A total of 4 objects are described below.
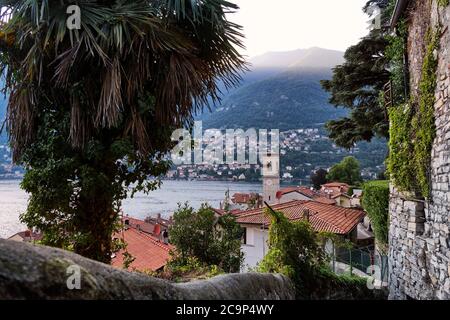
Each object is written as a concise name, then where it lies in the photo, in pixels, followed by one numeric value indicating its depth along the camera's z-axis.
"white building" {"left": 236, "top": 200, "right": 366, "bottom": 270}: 16.25
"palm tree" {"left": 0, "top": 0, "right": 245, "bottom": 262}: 3.94
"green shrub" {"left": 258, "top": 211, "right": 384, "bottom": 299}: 8.57
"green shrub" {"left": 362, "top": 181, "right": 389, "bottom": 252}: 8.86
